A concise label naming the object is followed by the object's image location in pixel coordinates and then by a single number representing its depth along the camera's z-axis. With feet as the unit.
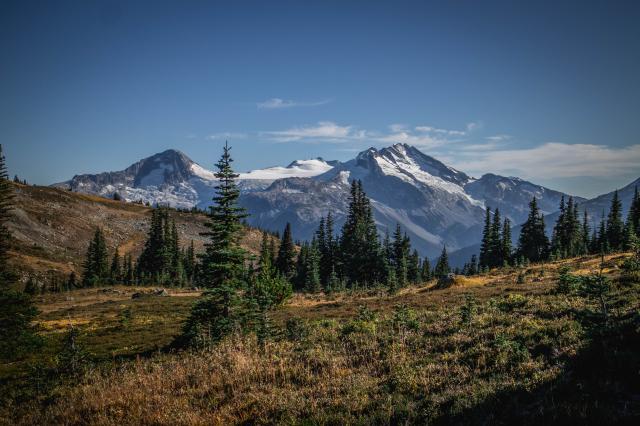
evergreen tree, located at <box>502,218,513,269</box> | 258.88
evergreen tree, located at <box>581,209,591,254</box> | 253.67
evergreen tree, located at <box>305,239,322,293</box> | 203.77
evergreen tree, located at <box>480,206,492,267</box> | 264.11
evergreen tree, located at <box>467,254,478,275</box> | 252.24
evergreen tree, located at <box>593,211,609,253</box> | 254.59
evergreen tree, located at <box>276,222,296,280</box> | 272.70
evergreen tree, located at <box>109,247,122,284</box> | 304.05
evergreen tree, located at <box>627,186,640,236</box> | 236.36
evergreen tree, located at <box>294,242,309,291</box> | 250.90
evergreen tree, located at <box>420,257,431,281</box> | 302.29
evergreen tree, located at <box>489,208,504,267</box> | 261.44
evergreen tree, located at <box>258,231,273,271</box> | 240.22
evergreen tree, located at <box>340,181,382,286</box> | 230.48
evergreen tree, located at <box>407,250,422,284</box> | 264.83
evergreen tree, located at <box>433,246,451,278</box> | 317.09
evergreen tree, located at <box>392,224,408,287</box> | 232.53
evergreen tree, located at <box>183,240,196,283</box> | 334.24
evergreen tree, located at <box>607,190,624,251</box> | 245.69
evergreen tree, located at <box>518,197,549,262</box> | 261.24
